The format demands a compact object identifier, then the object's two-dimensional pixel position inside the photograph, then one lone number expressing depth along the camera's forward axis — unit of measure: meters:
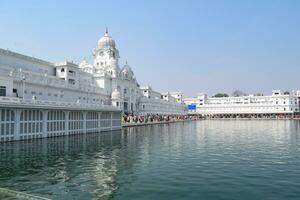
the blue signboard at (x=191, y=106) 137.22
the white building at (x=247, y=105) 124.12
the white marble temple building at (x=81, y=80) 40.02
